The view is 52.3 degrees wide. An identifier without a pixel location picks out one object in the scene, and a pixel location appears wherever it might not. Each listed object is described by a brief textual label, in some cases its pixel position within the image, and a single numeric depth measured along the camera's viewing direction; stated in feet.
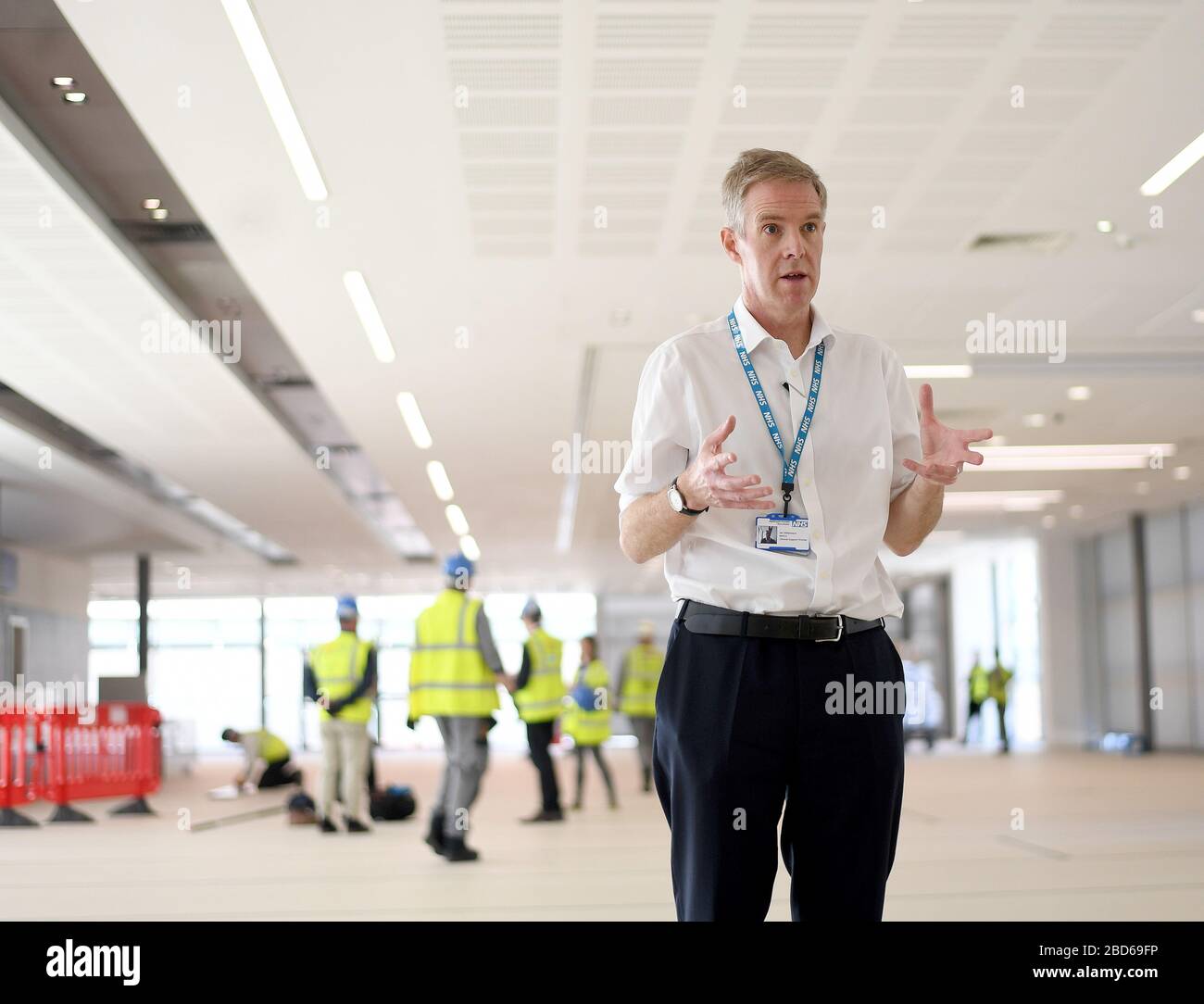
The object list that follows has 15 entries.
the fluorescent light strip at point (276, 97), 19.12
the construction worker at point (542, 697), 35.01
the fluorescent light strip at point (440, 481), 54.80
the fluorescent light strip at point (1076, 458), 54.29
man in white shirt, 6.18
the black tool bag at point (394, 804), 35.45
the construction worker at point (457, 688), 25.21
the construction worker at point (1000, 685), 75.51
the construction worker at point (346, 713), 31.94
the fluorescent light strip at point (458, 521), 66.61
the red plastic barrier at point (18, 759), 36.96
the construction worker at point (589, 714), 39.50
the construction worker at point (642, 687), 42.68
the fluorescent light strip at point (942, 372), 39.99
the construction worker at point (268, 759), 48.19
